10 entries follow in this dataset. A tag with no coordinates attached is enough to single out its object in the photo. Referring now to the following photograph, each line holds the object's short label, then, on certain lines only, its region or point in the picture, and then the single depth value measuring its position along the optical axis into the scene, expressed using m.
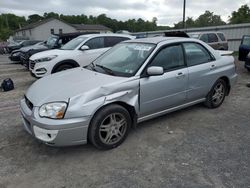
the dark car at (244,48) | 10.36
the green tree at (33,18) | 91.14
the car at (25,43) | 19.04
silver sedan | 2.97
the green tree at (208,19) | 69.00
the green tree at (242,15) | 40.22
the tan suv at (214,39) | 11.99
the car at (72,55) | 7.24
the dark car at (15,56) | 13.70
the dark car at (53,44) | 10.49
